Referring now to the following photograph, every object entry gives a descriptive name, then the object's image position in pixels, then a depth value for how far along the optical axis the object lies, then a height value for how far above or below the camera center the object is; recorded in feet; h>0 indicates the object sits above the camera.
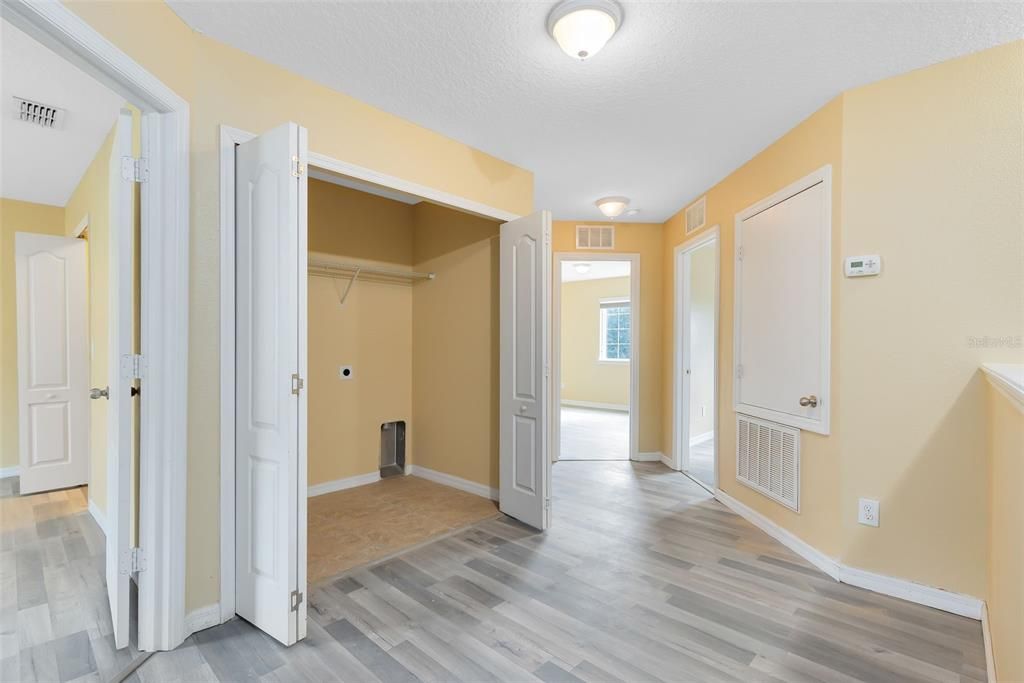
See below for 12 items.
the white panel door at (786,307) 8.90 +0.73
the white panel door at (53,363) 12.71 -0.62
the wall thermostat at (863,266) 7.99 +1.32
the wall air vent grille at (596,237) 17.31 +3.90
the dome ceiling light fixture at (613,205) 14.12 +4.19
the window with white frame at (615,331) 30.76 +0.70
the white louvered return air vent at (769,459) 9.67 -2.66
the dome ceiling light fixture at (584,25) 5.95 +4.18
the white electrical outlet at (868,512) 7.99 -2.96
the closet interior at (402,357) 12.82 -0.47
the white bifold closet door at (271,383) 6.32 -0.60
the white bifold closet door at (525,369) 10.57 -0.65
